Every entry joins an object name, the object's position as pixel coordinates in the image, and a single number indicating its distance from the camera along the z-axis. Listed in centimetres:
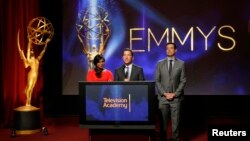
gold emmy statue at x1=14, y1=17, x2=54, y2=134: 602
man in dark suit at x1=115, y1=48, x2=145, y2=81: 484
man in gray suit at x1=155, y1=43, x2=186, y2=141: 497
